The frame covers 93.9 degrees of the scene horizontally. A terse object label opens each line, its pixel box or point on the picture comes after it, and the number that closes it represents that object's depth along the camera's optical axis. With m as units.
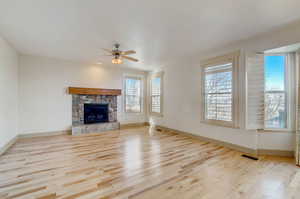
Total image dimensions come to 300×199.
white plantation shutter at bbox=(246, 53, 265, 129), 3.26
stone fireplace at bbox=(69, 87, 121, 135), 5.29
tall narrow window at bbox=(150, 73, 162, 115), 6.18
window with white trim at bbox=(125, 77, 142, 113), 6.58
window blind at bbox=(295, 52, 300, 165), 2.76
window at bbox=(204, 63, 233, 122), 3.72
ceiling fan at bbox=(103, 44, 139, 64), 3.57
